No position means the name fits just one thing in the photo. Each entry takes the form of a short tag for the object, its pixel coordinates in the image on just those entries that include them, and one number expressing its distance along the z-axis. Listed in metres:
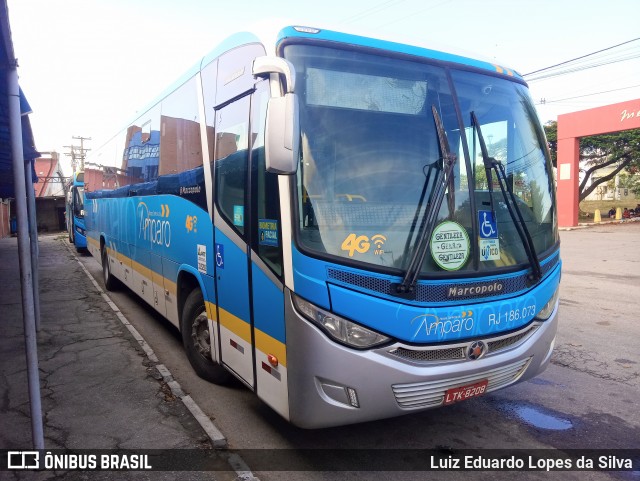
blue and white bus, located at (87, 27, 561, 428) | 2.97
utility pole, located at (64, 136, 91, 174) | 49.94
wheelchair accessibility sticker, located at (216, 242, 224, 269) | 4.06
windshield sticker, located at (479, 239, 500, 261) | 3.34
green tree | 29.89
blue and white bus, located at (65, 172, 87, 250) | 19.25
